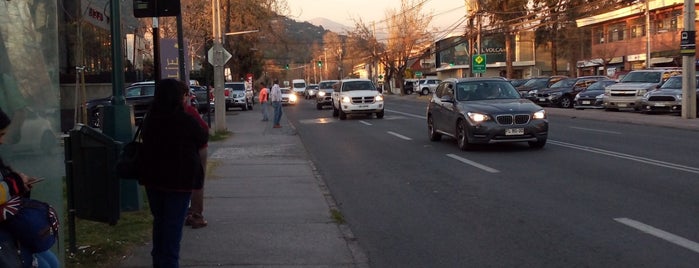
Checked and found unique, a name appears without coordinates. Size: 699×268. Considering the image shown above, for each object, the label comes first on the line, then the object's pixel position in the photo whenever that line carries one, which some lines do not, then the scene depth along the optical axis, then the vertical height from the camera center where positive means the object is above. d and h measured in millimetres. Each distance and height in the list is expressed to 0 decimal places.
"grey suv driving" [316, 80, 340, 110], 42500 -111
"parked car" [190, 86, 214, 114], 31430 +32
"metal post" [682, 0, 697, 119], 24156 +309
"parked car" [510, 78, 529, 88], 45388 +568
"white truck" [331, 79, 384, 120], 29938 -261
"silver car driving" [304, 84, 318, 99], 68750 +342
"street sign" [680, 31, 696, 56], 23828 +1444
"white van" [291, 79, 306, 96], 79794 +984
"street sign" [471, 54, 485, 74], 45656 +1804
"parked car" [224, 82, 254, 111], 41409 +59
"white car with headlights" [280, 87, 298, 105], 54125 -92
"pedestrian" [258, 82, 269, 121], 30100 -107
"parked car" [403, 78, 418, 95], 80569 +819
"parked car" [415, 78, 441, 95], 70062 +665
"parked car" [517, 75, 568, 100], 40219 +329
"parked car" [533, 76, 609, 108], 36906 -63
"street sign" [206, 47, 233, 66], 22234 +1271
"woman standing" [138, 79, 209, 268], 5289 -450
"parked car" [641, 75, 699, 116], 27203 -387
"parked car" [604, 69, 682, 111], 29734 +49
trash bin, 6102 -629
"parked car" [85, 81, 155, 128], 22298 -31
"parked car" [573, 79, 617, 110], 33188 -310
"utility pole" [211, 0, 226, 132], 22156 +283
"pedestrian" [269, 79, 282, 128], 26141 -286
